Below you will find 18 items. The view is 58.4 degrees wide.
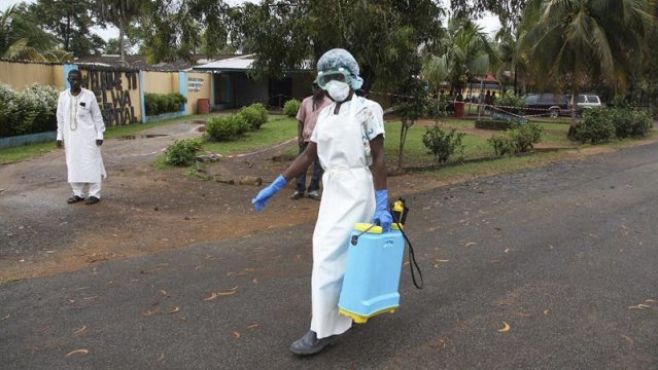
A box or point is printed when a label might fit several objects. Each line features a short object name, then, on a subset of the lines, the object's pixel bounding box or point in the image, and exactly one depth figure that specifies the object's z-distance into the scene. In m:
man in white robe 7.55
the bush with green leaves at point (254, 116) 17.59
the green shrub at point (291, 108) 24.06
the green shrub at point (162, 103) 22.25
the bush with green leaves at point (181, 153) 11.05
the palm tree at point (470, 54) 27.89
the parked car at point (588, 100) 31.75
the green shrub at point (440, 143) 12.65
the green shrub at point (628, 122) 19.30
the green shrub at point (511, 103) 27.31
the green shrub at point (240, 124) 15.63
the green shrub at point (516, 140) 14.73
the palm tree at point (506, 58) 30.45
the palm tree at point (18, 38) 23.62
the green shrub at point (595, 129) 18.28
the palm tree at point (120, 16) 29.02
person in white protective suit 3.45
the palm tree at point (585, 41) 17.98
